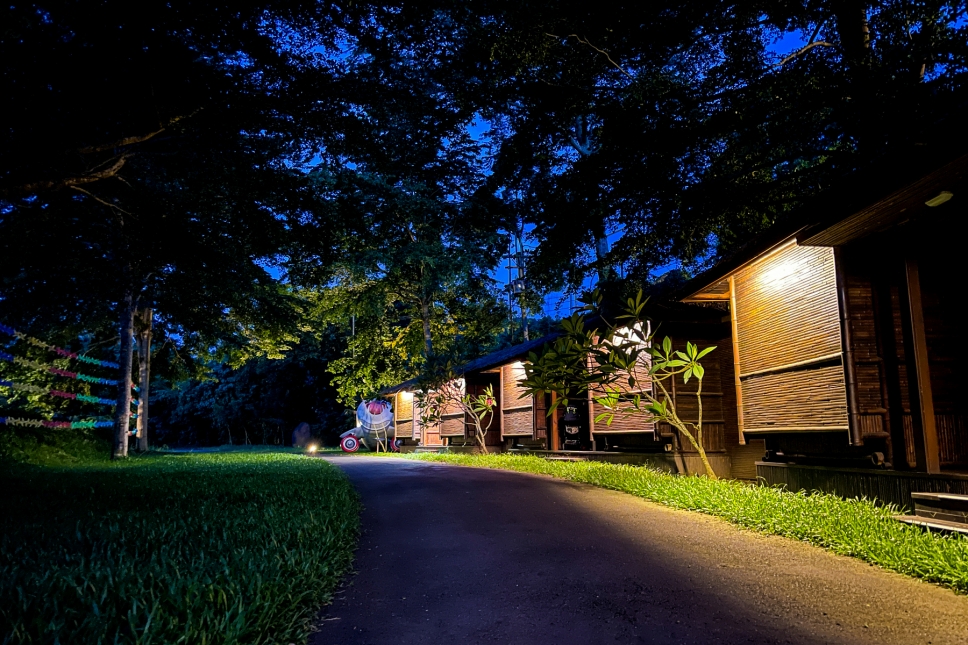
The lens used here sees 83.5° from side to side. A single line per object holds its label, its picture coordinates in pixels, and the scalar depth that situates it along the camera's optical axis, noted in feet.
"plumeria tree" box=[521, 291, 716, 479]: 26.11
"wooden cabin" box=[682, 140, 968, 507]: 18.47
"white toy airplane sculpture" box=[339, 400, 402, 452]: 90.99
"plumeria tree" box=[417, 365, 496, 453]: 54.44
